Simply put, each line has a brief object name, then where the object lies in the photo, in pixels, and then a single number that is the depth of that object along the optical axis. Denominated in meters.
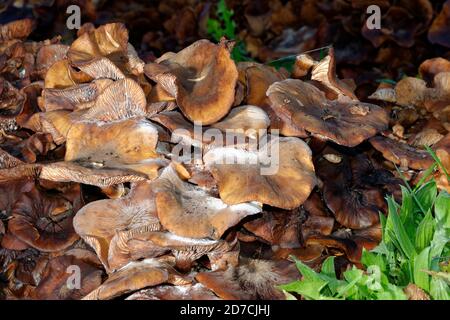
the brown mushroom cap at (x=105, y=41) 2.82
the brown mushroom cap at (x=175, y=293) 2.26
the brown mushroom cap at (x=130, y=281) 2.14
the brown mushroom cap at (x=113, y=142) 2.48
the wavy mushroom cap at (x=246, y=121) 2.49
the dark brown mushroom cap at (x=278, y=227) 2.45
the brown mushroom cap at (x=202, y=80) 2.49
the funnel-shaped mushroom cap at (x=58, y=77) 2.87
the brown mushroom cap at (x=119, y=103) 2.48
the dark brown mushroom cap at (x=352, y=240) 2.43
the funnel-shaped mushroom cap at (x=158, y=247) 2.18
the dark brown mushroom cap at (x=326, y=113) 2.45
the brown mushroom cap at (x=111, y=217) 2.36
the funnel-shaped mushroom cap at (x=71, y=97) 2.71
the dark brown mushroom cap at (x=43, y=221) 2.49
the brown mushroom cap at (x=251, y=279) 2.21
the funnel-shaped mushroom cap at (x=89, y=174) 2.29
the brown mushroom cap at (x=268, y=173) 2.24
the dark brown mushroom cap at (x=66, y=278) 2.40
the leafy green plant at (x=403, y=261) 2.09
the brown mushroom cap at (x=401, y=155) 2.76
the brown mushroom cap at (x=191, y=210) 2.19
